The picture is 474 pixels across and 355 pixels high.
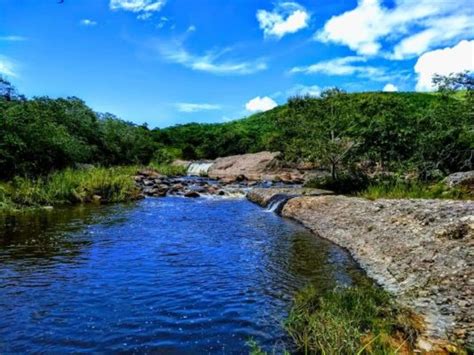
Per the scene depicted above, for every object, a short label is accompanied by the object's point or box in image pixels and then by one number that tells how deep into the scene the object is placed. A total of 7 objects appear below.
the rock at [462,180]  17.45
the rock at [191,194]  27.58
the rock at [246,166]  41.86
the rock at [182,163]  49.53
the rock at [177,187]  29.72
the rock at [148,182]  32.38
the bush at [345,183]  24.12
